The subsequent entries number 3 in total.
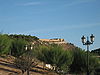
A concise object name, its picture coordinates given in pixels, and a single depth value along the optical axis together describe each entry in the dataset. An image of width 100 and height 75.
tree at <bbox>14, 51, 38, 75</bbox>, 31.95
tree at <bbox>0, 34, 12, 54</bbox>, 41.51
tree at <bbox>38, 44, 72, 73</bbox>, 40.66
